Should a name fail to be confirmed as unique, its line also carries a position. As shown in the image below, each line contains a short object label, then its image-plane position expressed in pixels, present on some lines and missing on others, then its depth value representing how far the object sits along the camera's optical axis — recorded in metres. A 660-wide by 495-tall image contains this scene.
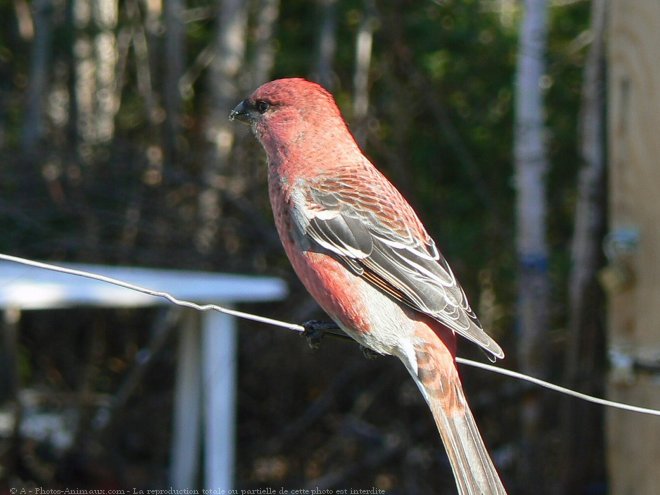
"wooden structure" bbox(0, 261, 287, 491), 9.93
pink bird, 6.37
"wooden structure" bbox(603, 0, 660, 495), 8.45
